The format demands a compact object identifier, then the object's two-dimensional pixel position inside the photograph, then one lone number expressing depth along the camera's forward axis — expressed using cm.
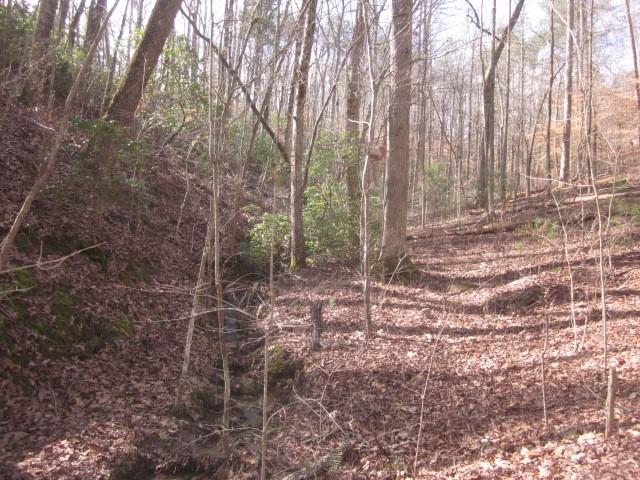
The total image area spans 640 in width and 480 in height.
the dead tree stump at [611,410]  368
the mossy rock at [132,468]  450
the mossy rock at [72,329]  572
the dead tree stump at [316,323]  686
